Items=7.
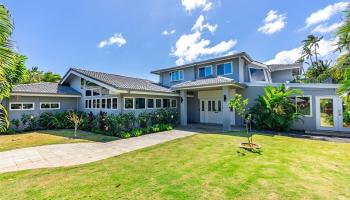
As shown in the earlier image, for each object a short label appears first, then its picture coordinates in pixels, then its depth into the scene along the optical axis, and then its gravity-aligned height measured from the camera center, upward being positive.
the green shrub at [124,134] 13.03 -2.00
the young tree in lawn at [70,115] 17.60 -0.87
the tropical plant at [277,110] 14.20 -0.38
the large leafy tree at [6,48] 3.25 +1.05
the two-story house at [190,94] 14.43 +1.07
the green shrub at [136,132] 13.52 -1.96
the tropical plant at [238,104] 9.99 +0.07
